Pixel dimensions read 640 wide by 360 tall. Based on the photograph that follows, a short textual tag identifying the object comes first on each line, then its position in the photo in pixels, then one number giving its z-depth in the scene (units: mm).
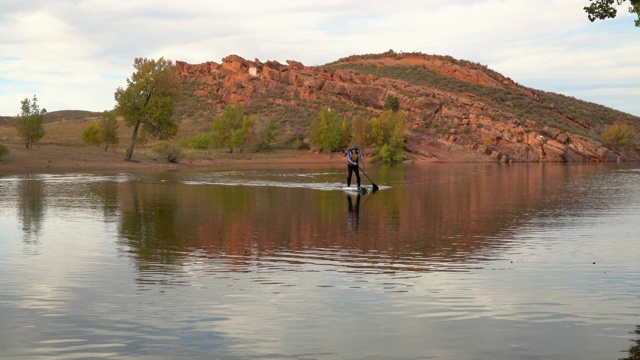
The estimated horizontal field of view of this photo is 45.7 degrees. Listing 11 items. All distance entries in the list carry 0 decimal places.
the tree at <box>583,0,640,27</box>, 15836
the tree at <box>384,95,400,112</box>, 113125
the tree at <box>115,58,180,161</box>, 61344
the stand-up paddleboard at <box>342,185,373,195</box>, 31841
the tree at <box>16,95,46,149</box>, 57353
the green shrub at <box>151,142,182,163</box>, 66750
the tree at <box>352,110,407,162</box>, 93625
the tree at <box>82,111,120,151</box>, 72375
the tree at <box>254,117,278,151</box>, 95875
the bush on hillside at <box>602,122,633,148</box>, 110500
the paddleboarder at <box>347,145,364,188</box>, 33656
